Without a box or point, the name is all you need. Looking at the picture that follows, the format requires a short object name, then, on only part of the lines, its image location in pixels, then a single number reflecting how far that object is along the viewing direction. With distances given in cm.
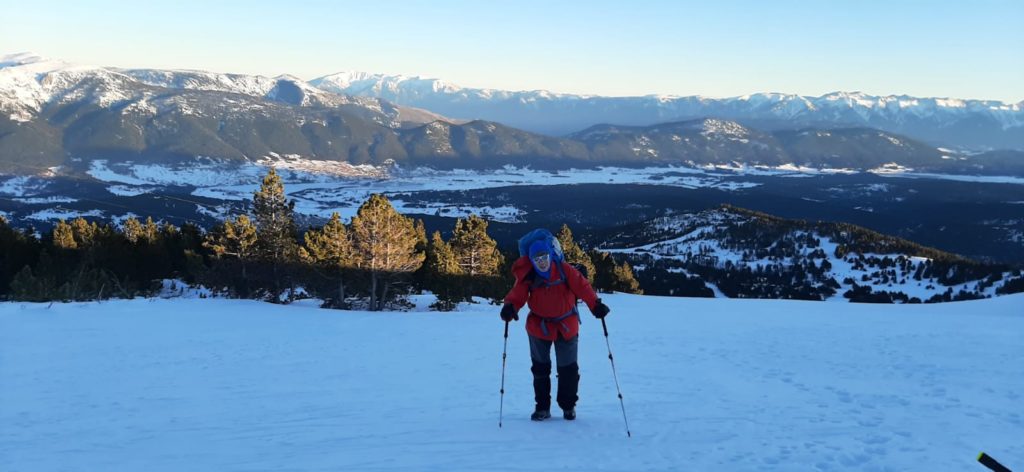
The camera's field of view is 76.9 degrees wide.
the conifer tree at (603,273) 5506
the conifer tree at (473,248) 4088
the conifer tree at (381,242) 3316
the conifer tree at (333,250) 3319
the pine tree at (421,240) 4250
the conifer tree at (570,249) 4591
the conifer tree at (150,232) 4347
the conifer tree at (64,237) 3956
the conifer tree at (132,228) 5141
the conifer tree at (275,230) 3472
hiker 766
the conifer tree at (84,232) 4091
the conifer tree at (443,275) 3619
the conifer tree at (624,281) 5636
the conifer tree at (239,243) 3425
